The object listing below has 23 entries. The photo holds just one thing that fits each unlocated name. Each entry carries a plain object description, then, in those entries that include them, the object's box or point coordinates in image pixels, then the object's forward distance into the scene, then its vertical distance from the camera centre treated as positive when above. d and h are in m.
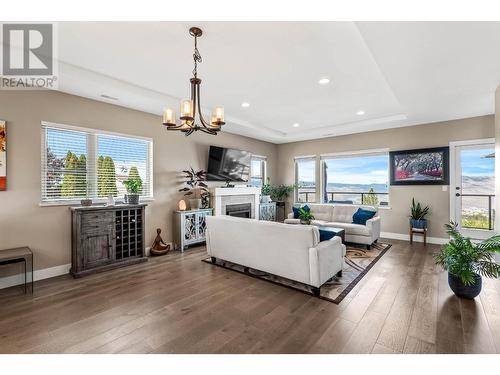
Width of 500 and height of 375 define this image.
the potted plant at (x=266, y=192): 6.97 -0.15
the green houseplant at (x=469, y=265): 2.54 -0.85
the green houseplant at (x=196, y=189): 5.10 -0.04
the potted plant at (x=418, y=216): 5.08 -0.63
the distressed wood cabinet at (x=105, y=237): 3.37 -0.77
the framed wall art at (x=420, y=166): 5.11 +0.47
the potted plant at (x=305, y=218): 4.96 -0.65
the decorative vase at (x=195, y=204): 5.09 -0.36
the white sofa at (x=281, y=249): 2.76 -0.81
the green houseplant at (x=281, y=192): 7.47 -0.16
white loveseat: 4.78 -0.79
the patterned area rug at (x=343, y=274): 2.81 -1.24
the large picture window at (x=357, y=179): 6.18 +0.24
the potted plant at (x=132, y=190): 3.94 -0.05
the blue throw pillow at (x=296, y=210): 5.84 -0.61
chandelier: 2.31 +0.75
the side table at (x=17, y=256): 2.75 -0.82
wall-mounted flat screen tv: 5.53 +0.56
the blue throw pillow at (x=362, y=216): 5.00 -0.62
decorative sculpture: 4.34 -1.11
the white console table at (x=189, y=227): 4.67 -0.82
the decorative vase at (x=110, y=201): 3.80 -0.22
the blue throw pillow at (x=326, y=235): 3.27 -0.68
